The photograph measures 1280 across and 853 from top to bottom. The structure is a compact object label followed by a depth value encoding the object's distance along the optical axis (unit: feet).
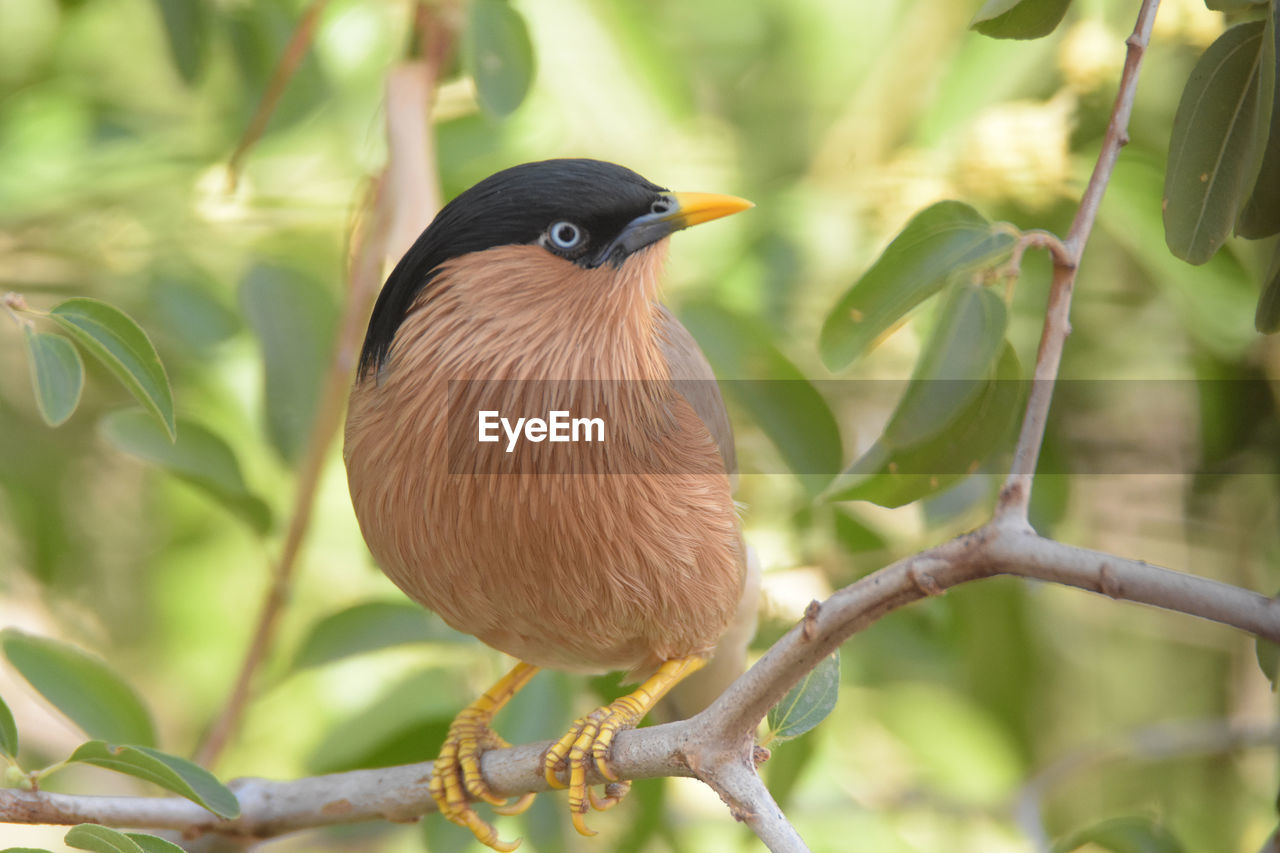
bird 11.10
